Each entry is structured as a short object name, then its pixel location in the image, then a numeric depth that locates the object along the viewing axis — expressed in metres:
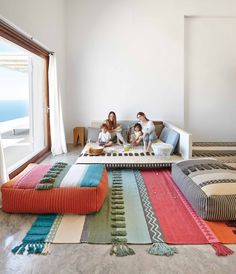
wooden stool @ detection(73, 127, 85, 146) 4.86
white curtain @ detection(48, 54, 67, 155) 4.14
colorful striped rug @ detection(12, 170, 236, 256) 1.72
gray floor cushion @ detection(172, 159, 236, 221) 1.98
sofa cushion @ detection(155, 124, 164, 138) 4.51
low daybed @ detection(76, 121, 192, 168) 3.29
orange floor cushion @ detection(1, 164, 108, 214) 2.10
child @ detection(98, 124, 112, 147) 4.08
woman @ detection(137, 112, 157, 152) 3.82
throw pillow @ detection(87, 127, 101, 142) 4.40
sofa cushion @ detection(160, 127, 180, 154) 3.62
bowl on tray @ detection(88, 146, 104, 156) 3.60
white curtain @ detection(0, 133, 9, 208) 2.36
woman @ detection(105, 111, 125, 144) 4.20
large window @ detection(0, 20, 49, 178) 3.59
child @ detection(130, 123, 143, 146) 4.00
